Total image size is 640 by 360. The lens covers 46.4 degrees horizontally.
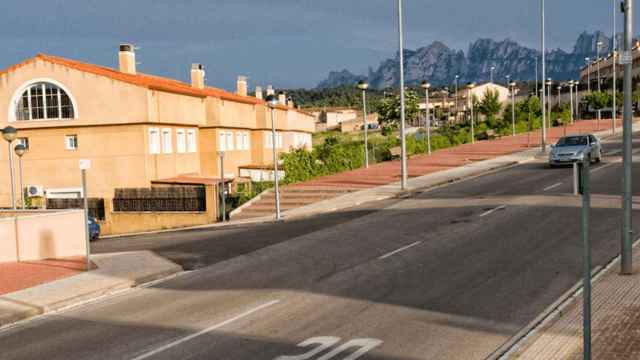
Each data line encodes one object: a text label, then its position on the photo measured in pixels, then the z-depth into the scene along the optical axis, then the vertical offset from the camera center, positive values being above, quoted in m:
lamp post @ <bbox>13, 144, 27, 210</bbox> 25.34 -0.05
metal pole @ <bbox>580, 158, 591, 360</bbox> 6.94 -1.04
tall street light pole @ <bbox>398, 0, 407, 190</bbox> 31.19 +1.17
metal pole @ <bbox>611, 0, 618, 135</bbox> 58.39 -0.30
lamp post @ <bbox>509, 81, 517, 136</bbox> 67.06 +0.05
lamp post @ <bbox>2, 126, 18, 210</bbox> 23.09 +0.46
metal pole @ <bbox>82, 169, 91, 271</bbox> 17.40 -2.22
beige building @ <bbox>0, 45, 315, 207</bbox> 40.56 +1.07
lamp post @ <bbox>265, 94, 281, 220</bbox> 26.94 -0.83
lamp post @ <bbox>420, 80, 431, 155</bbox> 51.92 +3.22
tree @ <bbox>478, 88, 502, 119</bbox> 86.51 +2.87
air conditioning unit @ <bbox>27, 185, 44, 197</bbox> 40.31 -2.38
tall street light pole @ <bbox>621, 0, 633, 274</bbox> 12.67 -0.35
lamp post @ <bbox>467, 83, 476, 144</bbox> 60.80 -0.45
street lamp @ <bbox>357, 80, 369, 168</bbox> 41.59 +2.78
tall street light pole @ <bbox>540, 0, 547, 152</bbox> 44.22 +4.34
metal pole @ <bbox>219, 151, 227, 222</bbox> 30.08 -2.79
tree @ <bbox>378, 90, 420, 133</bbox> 83.59 +2.82
